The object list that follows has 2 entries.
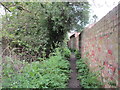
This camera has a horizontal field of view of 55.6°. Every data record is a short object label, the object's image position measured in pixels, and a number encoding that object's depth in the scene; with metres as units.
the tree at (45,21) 5.87
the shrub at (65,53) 7.95
